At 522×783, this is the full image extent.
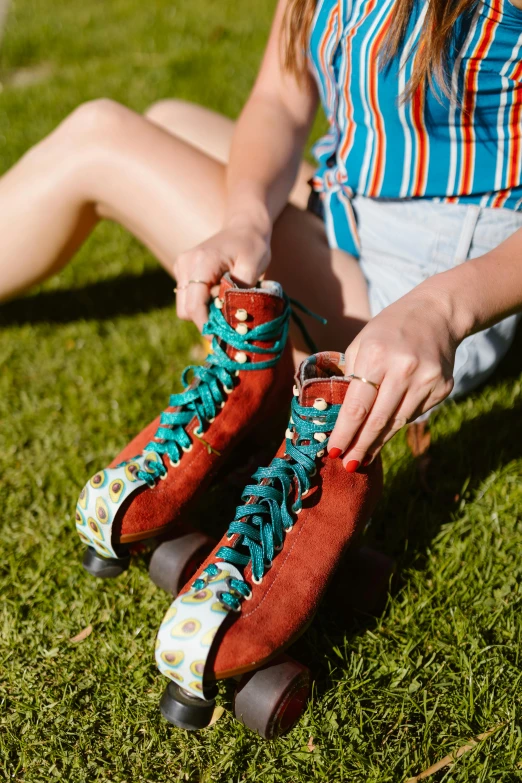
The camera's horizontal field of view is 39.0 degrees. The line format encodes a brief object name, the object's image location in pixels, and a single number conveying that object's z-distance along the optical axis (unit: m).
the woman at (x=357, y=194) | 1.36
